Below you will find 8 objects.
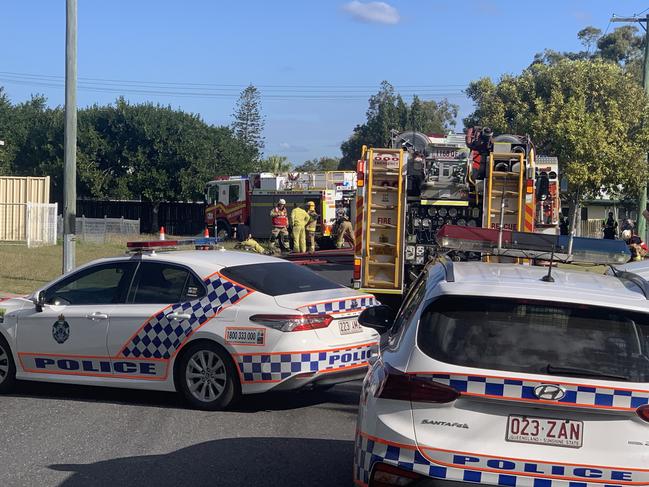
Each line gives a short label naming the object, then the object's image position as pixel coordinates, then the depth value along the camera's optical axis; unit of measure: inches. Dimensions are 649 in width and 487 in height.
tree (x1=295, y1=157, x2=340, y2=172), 3895.2
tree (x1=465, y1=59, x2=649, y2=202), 1369.3
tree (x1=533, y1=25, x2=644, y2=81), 2672.2
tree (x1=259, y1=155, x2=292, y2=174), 2548.7
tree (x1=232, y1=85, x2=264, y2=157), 2928.2
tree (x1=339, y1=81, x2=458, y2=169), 2802.7
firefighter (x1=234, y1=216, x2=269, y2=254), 820.6
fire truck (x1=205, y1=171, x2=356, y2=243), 1430.9
